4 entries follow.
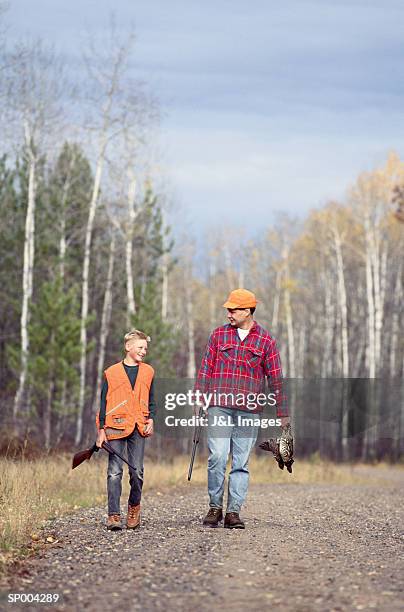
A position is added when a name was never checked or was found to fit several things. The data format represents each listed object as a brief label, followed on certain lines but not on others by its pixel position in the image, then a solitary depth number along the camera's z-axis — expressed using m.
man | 17.63
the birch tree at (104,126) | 58.85
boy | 17.44
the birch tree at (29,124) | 53.23
